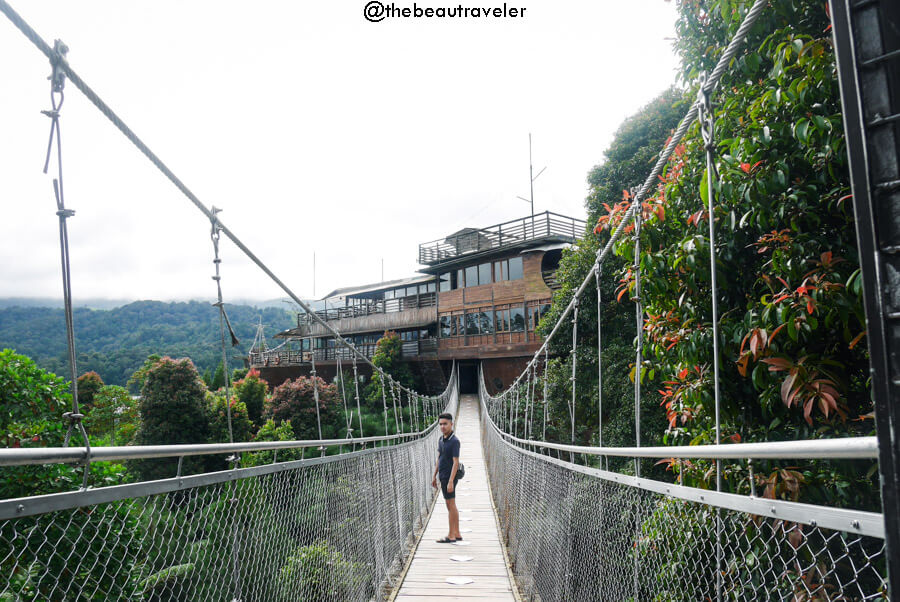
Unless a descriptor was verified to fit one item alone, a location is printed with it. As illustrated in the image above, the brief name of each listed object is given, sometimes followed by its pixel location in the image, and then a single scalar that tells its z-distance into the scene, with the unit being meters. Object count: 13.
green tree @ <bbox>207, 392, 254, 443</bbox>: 14.32
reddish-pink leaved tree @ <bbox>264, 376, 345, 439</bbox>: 17.42
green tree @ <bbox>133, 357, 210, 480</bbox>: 13.17
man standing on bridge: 5.19
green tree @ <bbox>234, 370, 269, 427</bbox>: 19.38
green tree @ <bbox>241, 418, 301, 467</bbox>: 13.79
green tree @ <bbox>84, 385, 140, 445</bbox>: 19.84
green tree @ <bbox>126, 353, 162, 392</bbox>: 14.18
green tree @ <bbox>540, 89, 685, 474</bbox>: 9.05
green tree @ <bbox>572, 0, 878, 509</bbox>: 1.88
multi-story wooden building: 18.84
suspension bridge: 0.74
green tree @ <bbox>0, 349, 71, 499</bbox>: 3.90
